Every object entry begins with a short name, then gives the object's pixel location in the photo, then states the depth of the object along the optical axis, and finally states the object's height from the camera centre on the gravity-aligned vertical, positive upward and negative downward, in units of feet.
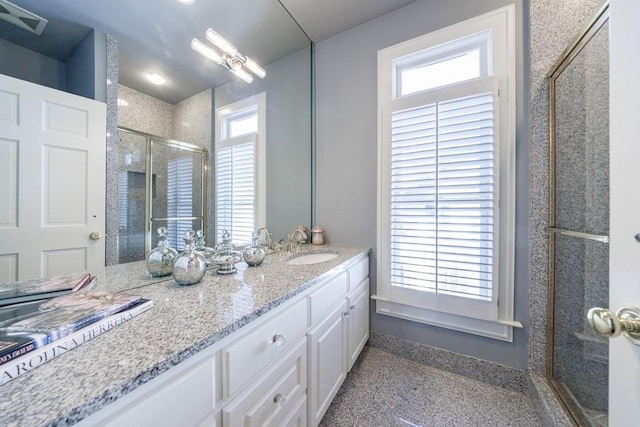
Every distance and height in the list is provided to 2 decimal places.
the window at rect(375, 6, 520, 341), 4.66 +0.78
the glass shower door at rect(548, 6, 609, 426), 3.36 -0.10
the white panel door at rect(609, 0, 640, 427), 1.66 +0.12
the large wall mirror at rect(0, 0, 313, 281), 2.49 +1.65
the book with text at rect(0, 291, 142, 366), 1.49 -0.81
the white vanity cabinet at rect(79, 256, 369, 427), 1.60 -1.56
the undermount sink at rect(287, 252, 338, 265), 5.65 -1.10
